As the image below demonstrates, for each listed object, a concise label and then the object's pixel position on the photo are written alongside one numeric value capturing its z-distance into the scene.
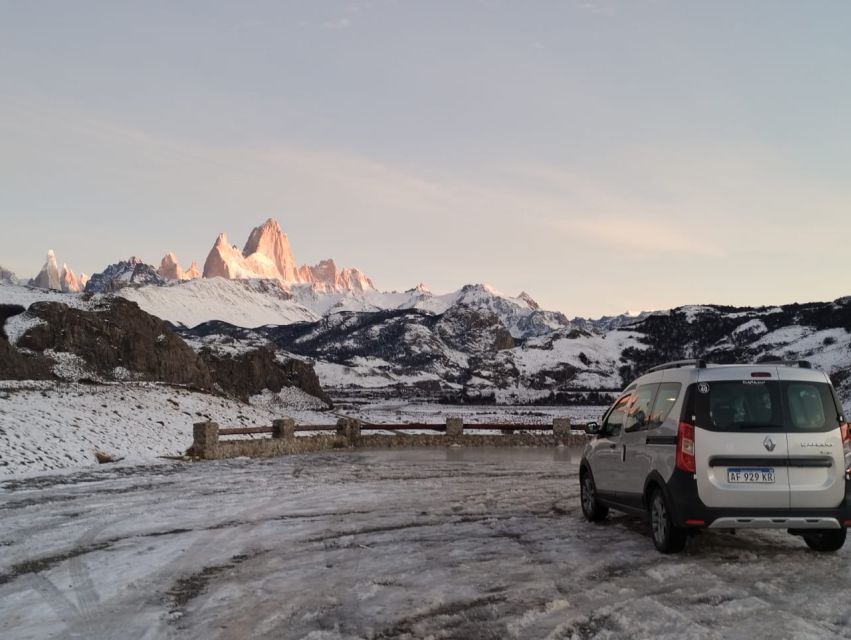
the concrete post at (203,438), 25.22
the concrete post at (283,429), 29.42
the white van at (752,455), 8.59
